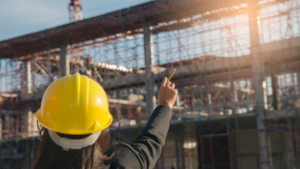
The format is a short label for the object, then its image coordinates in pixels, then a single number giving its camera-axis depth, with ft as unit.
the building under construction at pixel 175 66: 61.05
